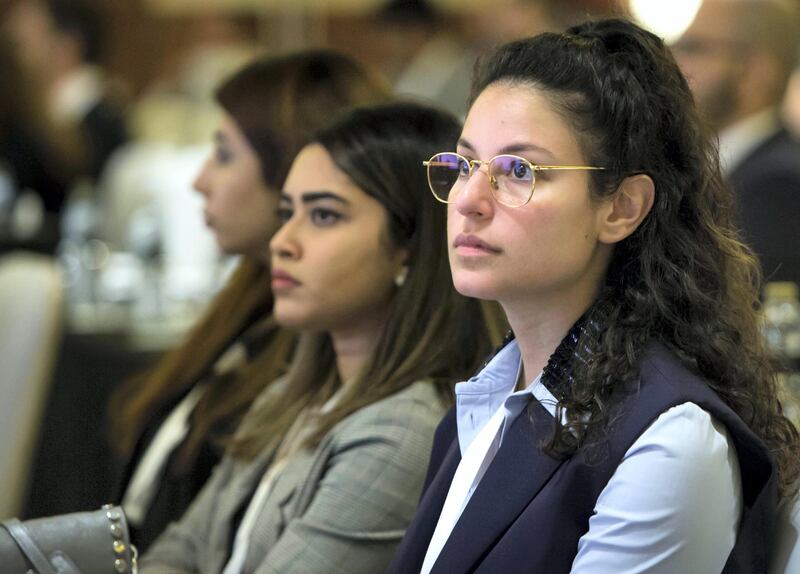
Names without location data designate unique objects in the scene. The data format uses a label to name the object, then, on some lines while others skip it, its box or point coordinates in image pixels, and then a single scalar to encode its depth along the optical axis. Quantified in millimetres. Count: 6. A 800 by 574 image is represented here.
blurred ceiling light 12062
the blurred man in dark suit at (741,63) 8383
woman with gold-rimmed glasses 2805
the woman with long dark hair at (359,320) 3988
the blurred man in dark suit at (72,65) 14727
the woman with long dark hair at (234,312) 5277
